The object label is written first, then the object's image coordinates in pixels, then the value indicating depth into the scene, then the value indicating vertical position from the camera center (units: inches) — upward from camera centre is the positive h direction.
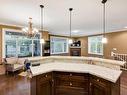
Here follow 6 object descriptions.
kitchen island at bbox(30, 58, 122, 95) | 79.1 -27.6
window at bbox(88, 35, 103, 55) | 362.0 +7.4
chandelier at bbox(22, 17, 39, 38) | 161.5 +25.3
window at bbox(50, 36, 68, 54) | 393.0 +8.5
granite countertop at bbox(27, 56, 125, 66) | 86.6 -12.6
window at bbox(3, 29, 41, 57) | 229.8 +5.3
